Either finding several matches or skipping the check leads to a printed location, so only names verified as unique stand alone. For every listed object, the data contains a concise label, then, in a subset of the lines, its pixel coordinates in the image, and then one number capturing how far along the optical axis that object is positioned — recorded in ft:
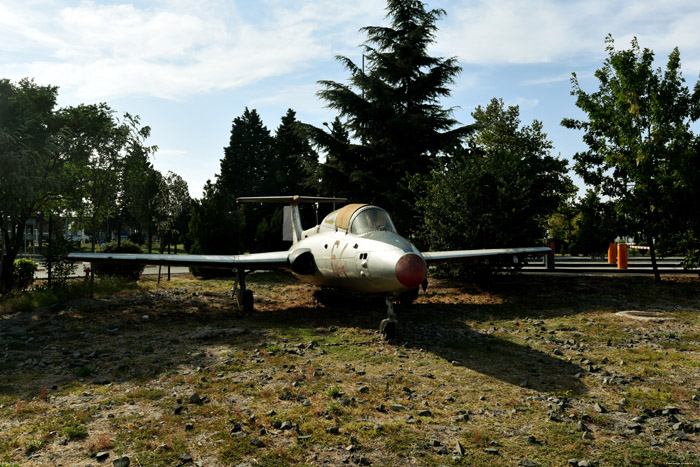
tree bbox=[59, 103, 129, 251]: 56.39
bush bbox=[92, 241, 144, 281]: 63.36
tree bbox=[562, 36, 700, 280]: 52.75
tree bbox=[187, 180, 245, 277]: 81.76
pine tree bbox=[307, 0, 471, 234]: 78.28
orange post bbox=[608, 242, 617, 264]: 81.20
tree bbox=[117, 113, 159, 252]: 66.39
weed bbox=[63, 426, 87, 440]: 16.15
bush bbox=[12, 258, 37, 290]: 50.37
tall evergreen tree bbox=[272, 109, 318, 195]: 169.41
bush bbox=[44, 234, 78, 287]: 52.31
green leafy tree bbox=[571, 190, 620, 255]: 59.16
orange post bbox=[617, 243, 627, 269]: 68.59
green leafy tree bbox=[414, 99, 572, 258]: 53.52
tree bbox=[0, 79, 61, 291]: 42.63
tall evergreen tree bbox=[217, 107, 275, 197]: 191.30
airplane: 29.25
